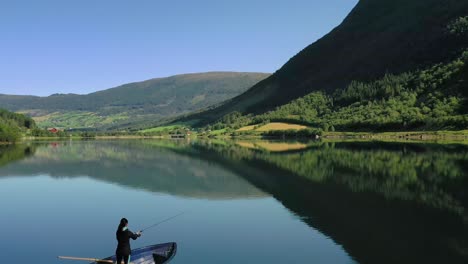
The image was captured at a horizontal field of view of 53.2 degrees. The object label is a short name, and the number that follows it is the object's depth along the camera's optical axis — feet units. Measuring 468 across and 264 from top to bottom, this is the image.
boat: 95.86
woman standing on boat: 89.81
